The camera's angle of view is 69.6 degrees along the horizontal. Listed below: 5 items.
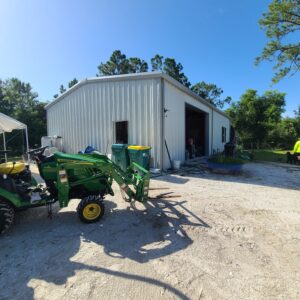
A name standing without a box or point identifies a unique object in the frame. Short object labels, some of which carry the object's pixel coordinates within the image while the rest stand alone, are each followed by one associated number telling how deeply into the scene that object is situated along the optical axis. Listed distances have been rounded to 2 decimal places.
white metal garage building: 8.06
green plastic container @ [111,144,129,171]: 7.73
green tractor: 3.36
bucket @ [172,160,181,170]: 8.82
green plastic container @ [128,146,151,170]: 7.10
